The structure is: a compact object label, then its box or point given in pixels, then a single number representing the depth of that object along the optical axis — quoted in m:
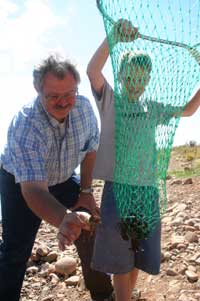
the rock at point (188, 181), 7.07
